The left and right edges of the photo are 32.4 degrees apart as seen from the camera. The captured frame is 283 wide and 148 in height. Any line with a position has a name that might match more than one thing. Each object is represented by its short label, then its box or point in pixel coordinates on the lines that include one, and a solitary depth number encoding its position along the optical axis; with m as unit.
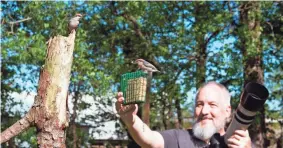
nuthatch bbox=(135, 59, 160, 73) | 3.41
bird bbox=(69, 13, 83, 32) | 4.66
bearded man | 3.06
